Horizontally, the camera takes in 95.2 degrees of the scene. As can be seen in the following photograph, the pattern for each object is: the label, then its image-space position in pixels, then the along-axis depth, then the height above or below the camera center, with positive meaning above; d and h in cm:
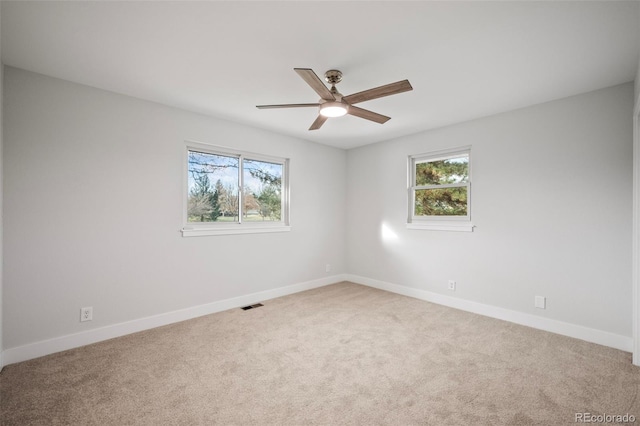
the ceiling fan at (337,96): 206 +91
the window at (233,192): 357 +26
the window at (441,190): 388 +31
